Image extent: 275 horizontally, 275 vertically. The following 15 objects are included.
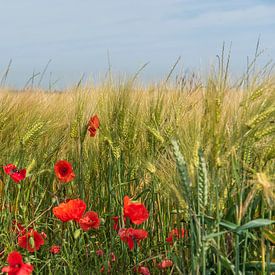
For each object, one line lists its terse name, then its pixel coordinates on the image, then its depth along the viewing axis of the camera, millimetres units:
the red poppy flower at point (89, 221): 1930
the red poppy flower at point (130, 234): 1882
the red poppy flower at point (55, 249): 2026
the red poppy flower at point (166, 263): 1855
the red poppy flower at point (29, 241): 1940
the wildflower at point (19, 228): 2088
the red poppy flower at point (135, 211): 1825
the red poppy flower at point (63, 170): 2058
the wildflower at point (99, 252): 2016
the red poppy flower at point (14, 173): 2013
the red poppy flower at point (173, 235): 1905
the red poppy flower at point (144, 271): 1880
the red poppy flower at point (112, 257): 2009
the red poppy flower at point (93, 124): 2216
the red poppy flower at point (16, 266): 1747
